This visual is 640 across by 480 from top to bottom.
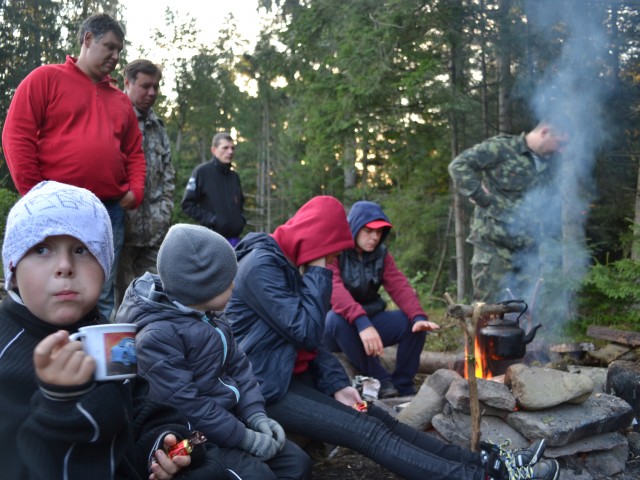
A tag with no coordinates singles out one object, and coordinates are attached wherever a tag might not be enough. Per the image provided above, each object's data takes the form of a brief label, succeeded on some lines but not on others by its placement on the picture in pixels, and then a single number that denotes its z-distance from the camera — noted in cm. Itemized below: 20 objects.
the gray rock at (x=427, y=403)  396
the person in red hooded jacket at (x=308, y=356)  305
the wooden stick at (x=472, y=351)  344
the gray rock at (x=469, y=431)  370
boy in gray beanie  241
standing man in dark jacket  660
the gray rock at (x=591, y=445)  360
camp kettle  445
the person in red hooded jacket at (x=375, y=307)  465
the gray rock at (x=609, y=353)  577
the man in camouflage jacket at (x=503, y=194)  630
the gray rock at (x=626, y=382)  428
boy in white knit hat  141
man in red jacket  371
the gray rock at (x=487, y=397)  370
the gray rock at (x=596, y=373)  479
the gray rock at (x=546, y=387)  367
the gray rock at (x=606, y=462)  372
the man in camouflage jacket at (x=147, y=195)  469
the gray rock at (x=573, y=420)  357
